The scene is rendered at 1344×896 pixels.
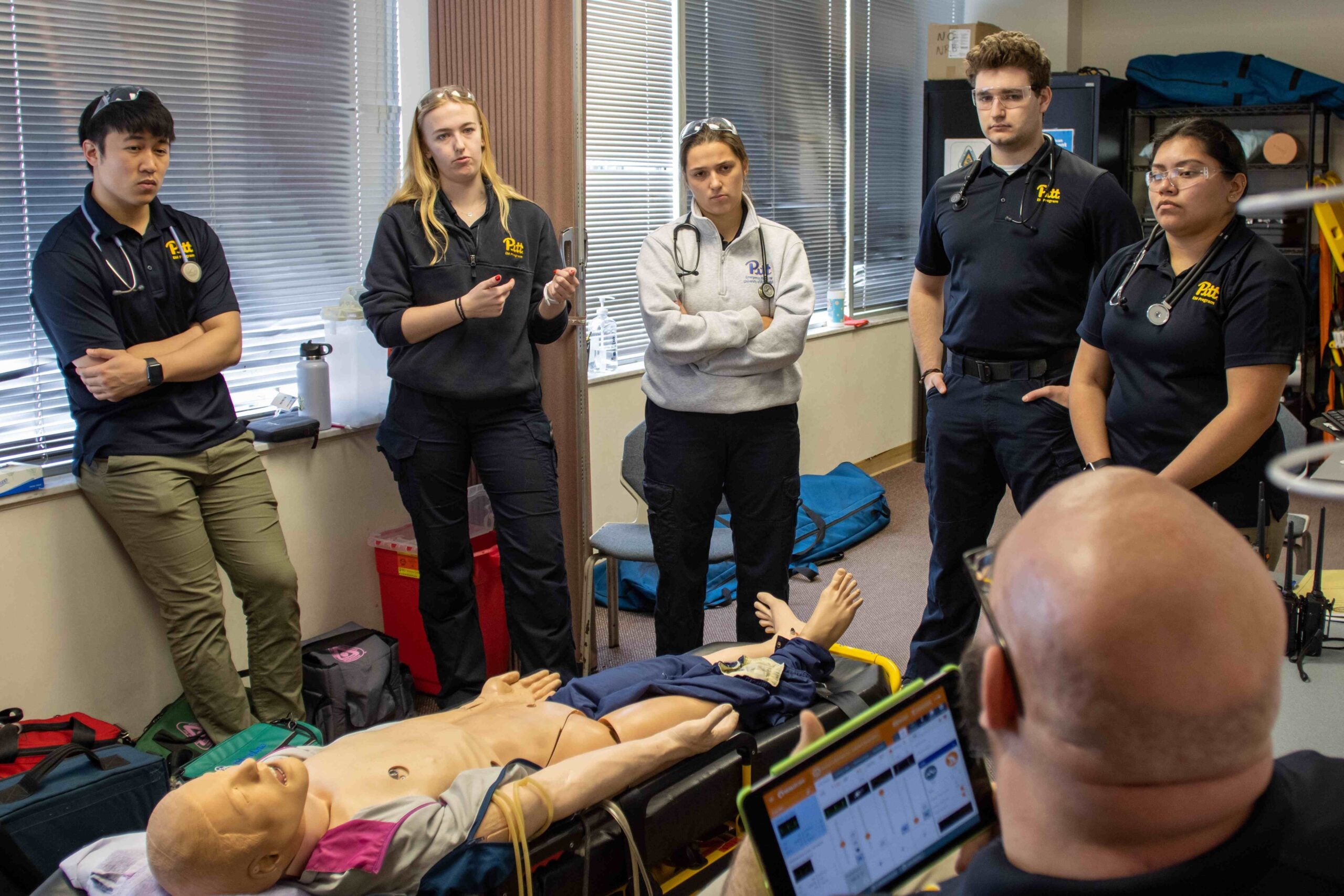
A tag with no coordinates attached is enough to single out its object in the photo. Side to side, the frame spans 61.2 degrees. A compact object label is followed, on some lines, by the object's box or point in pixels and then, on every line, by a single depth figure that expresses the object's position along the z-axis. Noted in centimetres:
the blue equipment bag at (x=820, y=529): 404
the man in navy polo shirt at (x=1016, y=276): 260
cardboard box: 552
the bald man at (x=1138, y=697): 71
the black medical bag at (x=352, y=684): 305
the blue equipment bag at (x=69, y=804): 214
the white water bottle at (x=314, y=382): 325
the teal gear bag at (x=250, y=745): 257
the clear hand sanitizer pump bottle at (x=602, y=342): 424
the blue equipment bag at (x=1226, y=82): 529
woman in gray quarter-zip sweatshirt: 283
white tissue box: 257
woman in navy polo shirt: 212
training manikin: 158
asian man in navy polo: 255
